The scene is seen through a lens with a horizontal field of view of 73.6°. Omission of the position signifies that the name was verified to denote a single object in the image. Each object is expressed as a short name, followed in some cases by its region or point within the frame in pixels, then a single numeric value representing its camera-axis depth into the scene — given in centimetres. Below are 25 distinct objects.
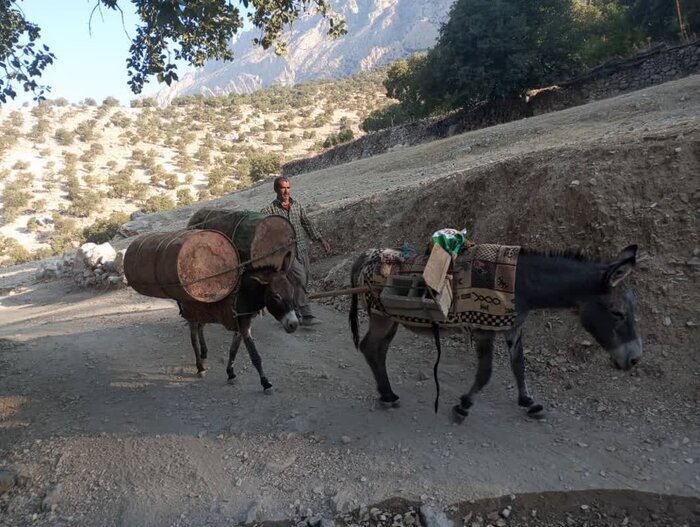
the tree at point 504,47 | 2228
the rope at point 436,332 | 406
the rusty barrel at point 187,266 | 440
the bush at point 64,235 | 3112
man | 634
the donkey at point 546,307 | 361
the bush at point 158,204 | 3647
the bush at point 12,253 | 2834
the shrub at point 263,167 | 3753
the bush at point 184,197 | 3738
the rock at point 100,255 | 1232
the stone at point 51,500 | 375
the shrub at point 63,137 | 4850
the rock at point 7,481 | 395
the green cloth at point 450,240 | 399
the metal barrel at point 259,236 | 507
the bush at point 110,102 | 6073
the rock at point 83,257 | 1262
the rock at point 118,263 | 1185
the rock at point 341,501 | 342
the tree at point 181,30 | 547
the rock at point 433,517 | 316
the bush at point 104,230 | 2714
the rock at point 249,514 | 339
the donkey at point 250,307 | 499
